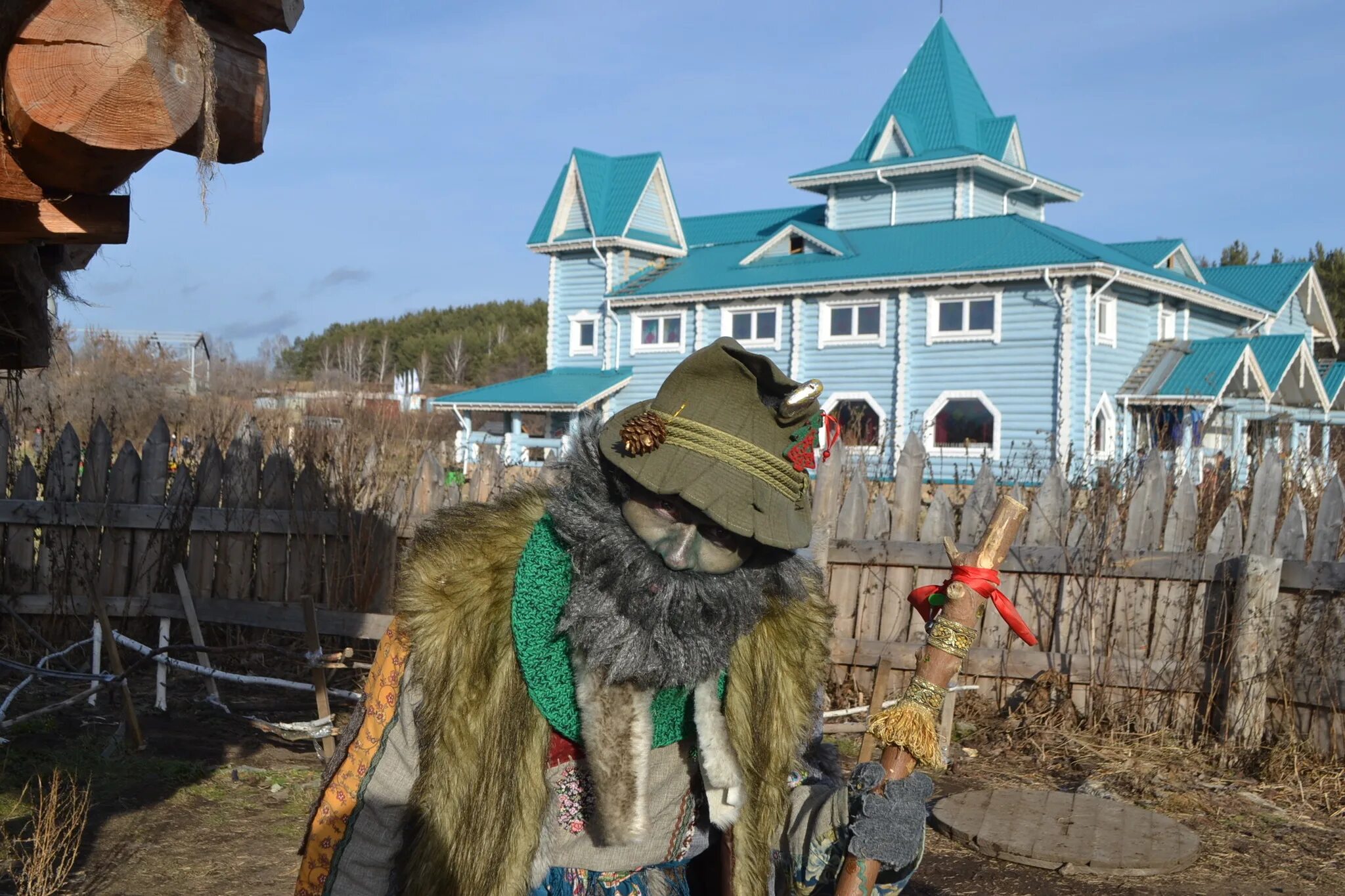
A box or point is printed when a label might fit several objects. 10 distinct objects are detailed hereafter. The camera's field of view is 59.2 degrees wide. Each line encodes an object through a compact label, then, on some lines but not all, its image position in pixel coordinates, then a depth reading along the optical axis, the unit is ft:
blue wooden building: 76.02
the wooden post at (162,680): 23.40
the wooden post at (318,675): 19.01
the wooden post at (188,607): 25.11
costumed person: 6.91
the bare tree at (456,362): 205.57
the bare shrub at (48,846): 13.64
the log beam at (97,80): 8.26
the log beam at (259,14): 9.57
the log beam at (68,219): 9.45
